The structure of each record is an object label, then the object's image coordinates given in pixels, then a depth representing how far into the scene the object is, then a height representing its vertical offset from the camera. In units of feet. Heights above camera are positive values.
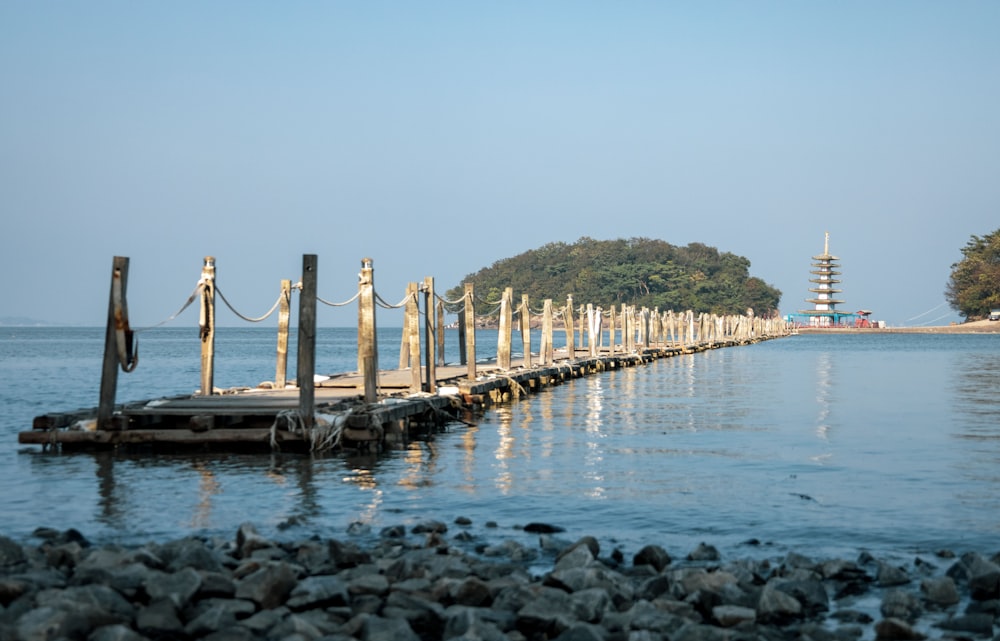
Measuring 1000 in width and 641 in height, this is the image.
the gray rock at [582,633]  20.90 -5.55
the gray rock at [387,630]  20.95 -5.55
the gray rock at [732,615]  23.58 -5.85
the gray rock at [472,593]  24.52 -5.63
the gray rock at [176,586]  23.11 -5.33
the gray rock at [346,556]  28.43 -5.62
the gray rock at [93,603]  21.21 -5.31
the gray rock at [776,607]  24.59 -5.93
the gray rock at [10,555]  28.02 -5.61
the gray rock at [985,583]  26.81 -5.85
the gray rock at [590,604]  23.35 -5.62
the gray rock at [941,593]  26.50 -6.02
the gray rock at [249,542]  30.01 -5.64
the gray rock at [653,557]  29.44 -5.81
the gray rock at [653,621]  22.30 -5.70
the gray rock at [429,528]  34.46 -5.93
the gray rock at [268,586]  23.88 -5.41
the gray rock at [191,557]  27.07 -5.53
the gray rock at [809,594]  25.86 -5.95
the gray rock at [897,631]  23.73 -6.19
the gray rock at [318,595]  23.57 -5.53
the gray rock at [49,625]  20.24 -5.33
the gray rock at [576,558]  28.19 -5.65
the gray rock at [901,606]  25.52 -6.13
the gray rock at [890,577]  28.58 -6.08
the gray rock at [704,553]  30.96 -5.98
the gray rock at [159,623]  21.53 -5.58
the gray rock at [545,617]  22.29 -5.62
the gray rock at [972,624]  24.17 -6.18
